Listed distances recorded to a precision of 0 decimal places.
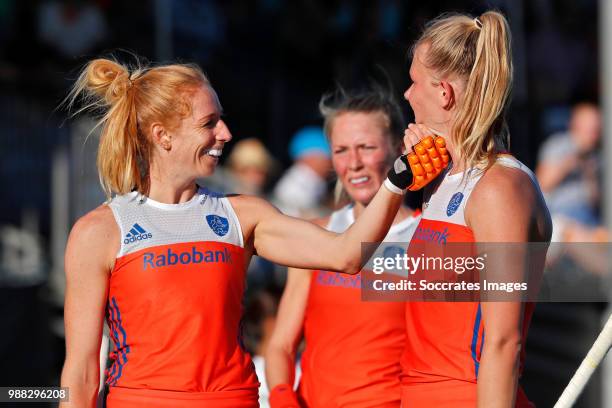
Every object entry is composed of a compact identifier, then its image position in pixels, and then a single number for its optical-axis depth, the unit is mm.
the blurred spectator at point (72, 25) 21547
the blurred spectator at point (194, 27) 18547
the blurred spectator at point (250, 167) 18109
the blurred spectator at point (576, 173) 14859
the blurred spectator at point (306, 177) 17328
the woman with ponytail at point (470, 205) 5848
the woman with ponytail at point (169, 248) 6465
